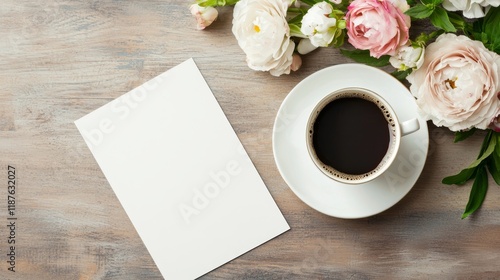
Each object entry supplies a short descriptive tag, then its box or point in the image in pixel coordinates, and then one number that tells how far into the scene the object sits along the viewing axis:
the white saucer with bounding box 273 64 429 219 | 0.92
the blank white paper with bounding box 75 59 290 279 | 0.98
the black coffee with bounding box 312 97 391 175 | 0.89
